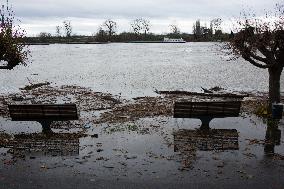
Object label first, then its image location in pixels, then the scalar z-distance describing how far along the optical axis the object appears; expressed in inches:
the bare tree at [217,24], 7675.2
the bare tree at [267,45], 650.2
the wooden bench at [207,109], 557.6
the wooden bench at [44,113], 552.7
